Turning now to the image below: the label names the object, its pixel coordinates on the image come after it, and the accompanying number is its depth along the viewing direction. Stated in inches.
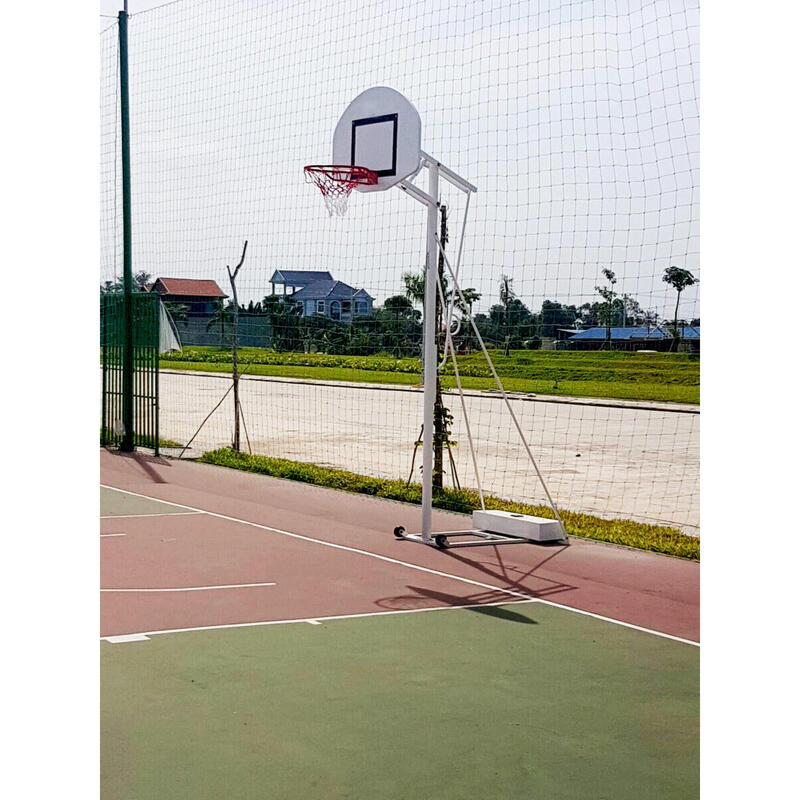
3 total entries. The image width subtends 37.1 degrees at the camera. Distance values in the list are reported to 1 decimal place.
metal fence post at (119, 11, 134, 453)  452.4
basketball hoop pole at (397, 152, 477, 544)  285.0
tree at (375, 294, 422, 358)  801.6
